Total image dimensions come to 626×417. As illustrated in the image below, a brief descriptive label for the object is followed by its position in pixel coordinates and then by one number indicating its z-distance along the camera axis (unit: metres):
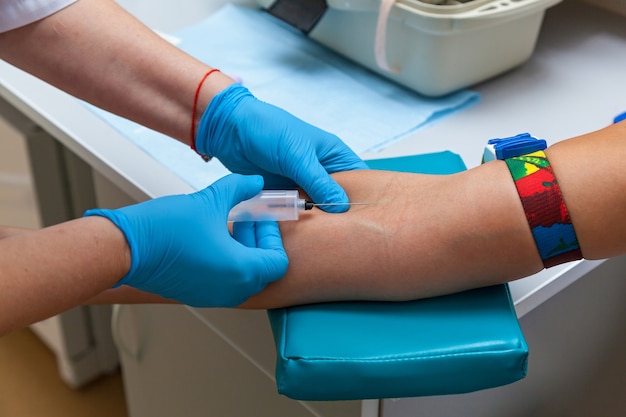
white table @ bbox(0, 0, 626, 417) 1.06
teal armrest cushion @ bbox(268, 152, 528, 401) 0.81
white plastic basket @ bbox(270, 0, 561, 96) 1.20
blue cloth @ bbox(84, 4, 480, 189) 1.20
